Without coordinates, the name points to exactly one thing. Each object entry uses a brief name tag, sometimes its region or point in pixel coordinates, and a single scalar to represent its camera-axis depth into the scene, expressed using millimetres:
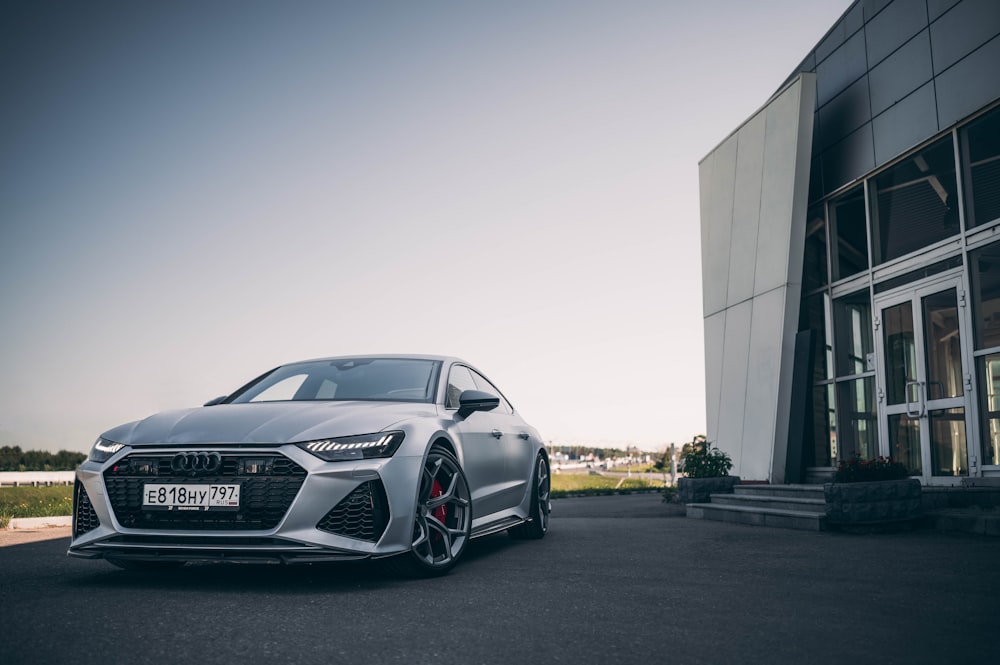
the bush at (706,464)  12148
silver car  4434
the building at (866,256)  9539
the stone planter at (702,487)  11727
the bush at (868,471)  8625
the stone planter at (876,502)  8266
